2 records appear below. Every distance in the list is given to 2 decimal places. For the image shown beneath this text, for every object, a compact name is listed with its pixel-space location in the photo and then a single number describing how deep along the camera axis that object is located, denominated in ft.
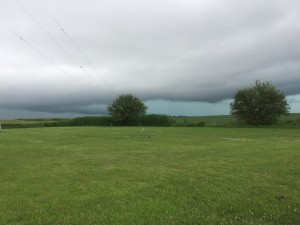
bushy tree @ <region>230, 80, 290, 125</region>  170.38
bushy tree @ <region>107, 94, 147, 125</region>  214.29
